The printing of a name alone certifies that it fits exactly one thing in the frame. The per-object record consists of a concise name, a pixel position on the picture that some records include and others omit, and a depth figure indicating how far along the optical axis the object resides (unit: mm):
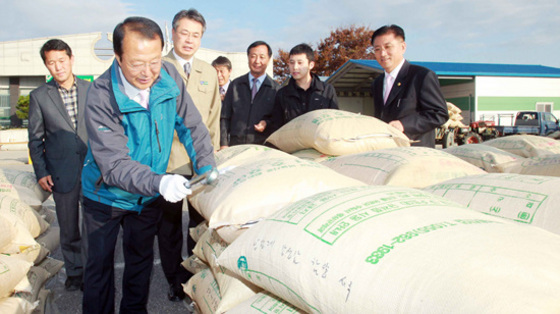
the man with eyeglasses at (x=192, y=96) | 2439
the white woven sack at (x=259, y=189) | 1558
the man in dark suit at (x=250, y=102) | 3473
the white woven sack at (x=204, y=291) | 1666
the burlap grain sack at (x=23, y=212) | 2025
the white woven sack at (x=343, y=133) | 2428
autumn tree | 23625
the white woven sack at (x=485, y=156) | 2463
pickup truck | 12040
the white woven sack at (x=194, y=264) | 2215
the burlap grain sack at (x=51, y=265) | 2247
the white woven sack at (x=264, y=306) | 1259
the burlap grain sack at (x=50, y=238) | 2607
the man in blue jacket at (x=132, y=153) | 1583
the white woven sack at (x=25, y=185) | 2487
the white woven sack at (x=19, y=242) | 1838
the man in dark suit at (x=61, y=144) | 2652
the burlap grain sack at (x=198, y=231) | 2279
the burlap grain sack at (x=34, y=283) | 1796
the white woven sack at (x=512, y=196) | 1308
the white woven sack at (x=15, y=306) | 1638
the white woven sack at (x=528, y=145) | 2848
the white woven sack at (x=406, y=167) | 1925
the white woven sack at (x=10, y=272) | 1607
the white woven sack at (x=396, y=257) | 815
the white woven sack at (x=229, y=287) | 1428
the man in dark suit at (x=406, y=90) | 2629
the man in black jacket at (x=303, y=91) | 3237
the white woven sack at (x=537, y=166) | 1972
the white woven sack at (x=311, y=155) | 2576
